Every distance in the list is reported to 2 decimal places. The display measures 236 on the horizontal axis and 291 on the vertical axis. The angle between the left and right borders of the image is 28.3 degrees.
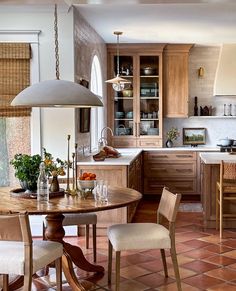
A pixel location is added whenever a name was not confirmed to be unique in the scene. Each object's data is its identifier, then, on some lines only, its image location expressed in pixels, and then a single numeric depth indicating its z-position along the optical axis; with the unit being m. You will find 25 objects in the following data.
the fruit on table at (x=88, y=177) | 3.79
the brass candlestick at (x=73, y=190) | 3.79
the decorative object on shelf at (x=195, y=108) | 8.25
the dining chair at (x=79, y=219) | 4.23
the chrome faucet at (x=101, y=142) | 6.77
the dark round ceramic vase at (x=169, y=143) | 8.09
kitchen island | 5.69
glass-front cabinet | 7.94
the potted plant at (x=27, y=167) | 3.72
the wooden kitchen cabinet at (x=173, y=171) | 7.70
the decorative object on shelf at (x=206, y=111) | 8.23
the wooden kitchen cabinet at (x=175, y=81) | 7.95
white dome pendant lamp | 3.44
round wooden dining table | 3.25
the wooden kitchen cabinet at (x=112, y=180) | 5.40
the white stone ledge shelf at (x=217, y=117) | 8.16
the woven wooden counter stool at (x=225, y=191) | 5.23
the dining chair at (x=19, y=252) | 2.93
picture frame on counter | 8.36
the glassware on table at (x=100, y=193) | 3.54
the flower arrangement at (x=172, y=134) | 8.23
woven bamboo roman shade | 5.22
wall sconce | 8.27
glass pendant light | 6.34
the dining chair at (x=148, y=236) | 3.46
